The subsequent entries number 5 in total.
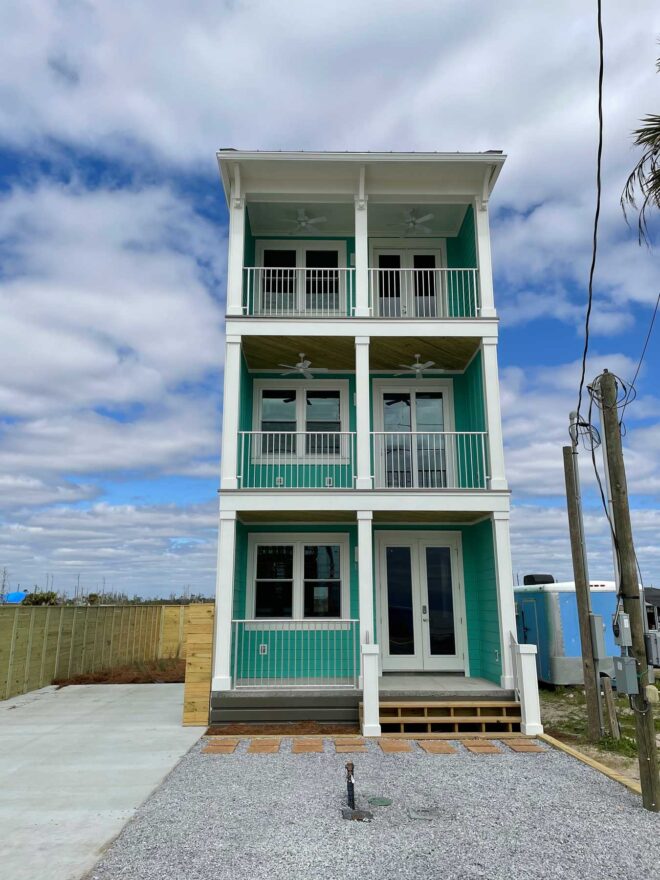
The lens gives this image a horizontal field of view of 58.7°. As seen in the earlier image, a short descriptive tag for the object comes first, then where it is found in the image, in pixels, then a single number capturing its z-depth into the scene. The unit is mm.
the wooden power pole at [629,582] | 5098
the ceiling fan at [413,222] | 11125
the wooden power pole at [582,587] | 7723
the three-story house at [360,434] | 9375
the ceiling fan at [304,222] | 11112
